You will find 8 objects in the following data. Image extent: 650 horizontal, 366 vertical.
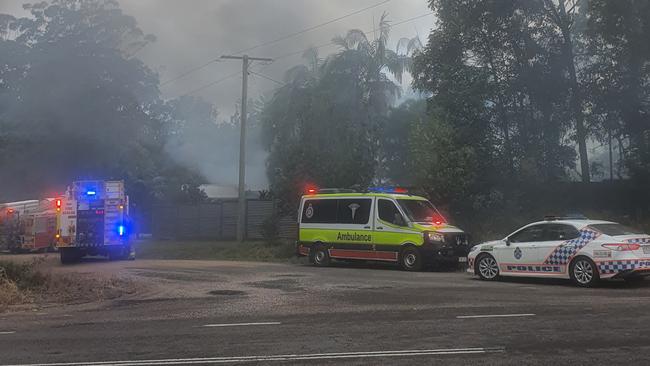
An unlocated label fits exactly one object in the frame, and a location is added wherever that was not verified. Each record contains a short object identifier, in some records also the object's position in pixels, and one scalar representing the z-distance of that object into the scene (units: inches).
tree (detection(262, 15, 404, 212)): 1304.1
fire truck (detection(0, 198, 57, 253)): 1144.8
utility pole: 1045.8
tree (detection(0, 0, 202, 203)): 1437.0
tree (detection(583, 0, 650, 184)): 795.4
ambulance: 676.1
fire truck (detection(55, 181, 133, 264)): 884.6
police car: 479.2
